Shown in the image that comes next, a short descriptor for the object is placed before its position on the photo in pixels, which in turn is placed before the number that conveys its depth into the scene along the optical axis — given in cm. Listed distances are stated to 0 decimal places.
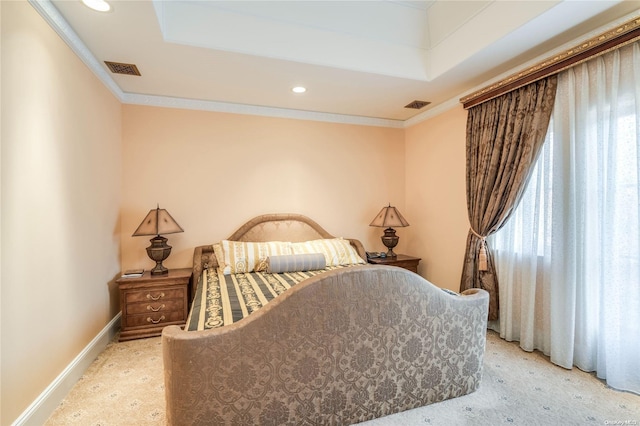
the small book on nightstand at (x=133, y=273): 295
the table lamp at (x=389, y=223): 377
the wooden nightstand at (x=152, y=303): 284
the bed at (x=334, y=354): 143
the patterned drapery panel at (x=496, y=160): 248
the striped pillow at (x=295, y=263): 302
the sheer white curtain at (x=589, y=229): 198
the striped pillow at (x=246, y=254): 308
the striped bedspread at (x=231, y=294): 180
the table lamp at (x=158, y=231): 295
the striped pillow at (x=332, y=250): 335
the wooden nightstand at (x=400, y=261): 363
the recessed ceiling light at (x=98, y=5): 183
